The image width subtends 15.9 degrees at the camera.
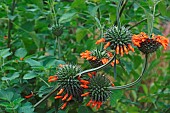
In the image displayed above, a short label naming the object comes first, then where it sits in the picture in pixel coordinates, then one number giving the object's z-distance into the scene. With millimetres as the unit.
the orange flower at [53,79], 1261
